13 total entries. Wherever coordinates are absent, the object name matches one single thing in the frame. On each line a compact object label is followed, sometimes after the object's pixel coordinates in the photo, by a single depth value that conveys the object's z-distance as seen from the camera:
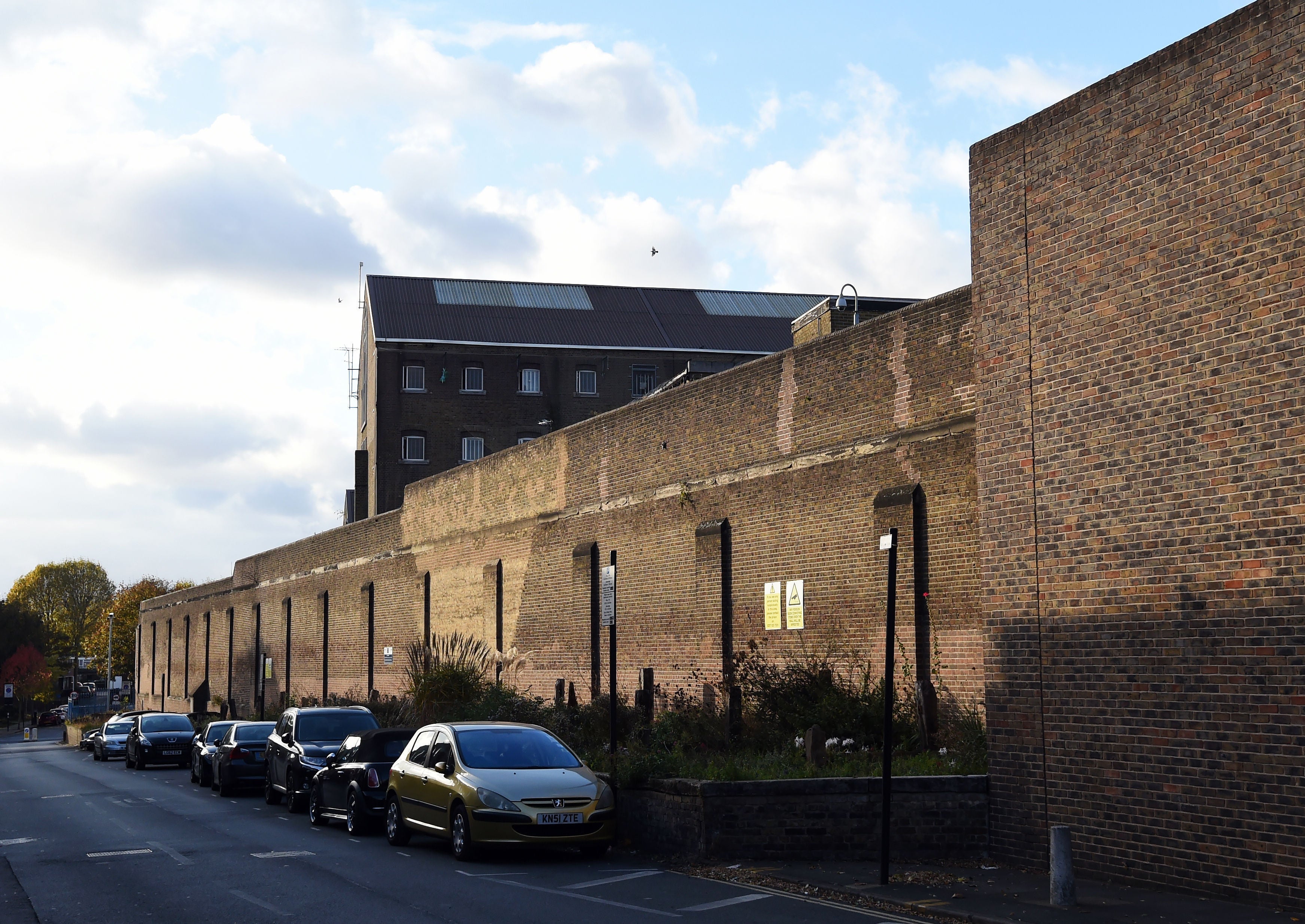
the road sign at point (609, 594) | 18.55
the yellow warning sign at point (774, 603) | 21.39
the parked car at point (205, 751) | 30.39
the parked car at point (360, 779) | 18.22
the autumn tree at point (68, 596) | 129.12
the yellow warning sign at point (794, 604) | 20.81
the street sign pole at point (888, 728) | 12.44
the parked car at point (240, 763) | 27.16
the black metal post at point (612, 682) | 18.38
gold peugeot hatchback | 14.57
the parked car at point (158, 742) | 39.09
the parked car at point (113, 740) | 46.56
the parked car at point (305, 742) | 22.31
